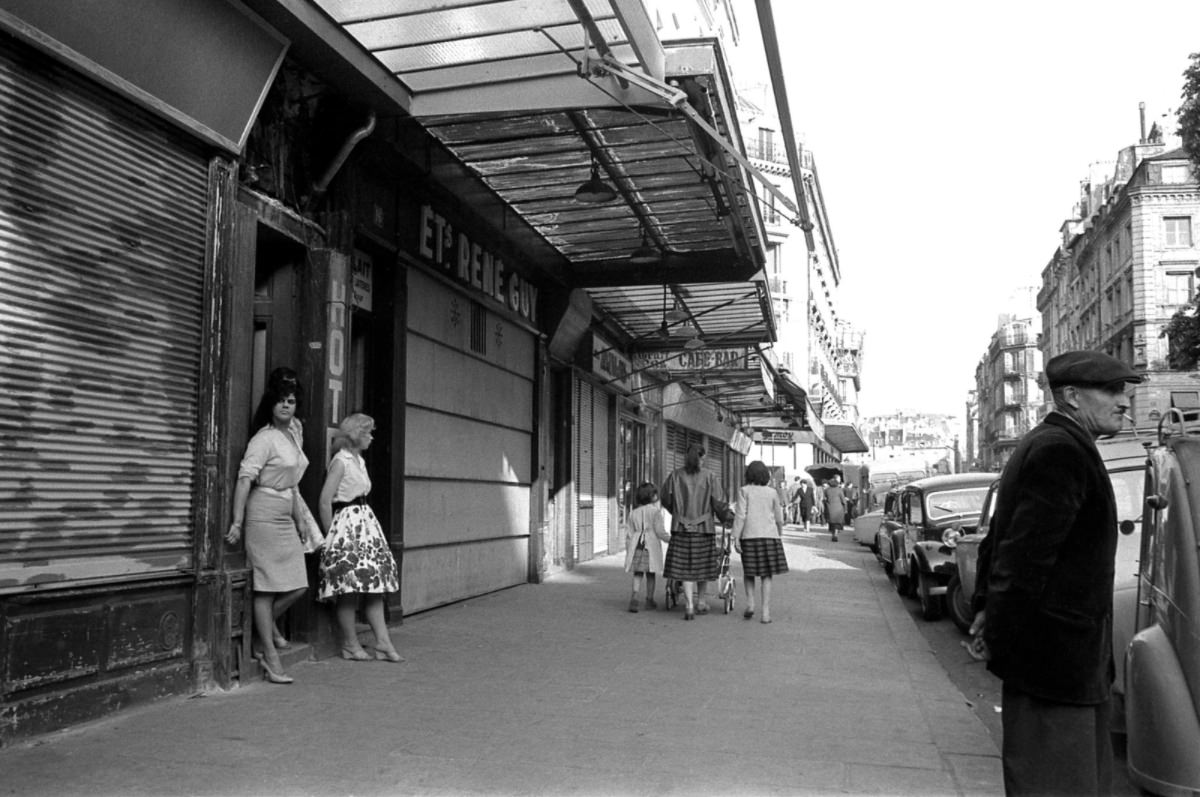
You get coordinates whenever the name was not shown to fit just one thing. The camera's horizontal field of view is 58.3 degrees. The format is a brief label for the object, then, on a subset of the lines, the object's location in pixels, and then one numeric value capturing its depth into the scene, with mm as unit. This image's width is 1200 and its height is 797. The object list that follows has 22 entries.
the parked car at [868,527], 21719
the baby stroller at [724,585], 11688
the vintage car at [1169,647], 4078
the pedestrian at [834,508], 29016
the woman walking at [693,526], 11125
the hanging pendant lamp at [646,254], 12429
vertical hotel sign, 7801
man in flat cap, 3176
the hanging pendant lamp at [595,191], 9750
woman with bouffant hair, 6645
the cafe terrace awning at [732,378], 21086
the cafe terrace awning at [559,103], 7207
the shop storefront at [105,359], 5078
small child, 11398
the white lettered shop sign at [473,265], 10216
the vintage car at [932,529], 12023
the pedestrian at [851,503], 38556
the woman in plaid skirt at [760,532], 11000
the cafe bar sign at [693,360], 20900
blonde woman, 7434
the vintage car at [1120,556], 5477
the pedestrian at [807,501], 35906
